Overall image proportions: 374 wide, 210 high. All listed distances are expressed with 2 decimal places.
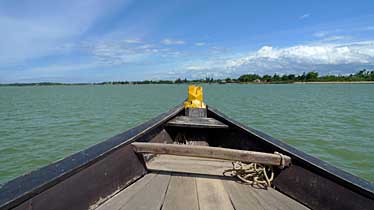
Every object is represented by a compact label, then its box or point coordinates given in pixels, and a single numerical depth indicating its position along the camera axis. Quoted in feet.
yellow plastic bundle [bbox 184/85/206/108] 14.88
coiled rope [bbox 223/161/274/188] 6.39
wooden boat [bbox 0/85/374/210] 4.23
